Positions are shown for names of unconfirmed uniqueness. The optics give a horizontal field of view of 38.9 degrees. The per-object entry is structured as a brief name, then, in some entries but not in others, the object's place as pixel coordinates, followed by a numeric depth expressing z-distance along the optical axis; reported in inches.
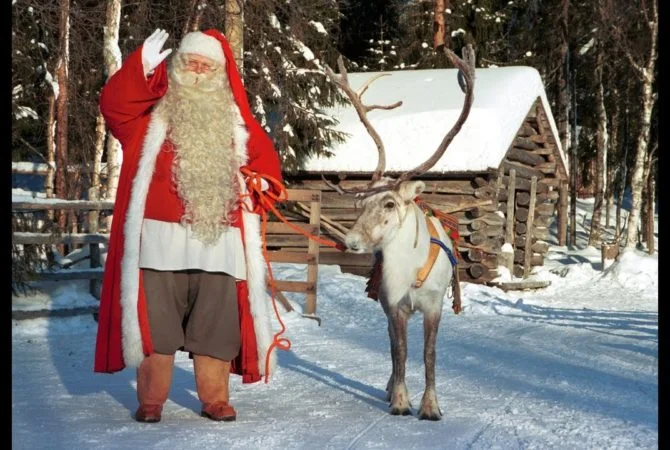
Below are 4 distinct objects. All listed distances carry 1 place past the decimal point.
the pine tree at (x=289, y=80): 630.5
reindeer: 251.1
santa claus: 237.3
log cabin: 690.8
